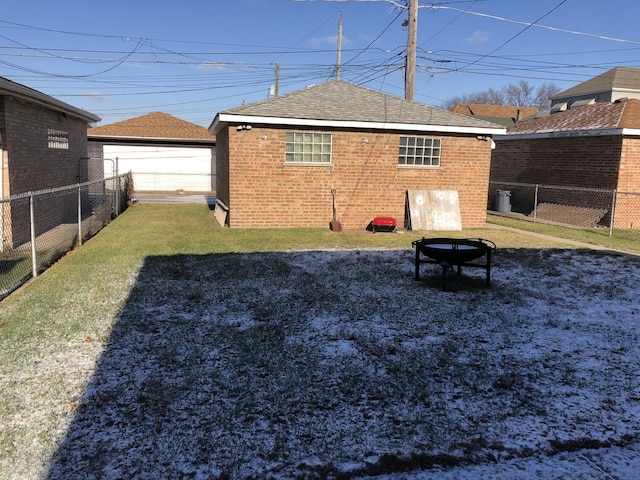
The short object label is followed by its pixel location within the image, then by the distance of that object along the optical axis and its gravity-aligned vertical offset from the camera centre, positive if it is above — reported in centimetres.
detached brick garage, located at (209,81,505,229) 1427 +57
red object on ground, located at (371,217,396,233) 1450 -137
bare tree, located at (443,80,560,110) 7994 +1378
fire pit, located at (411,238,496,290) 758 -115
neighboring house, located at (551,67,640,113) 3997 +819
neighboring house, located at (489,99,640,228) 1631 +112
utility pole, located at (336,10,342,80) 2928 +755
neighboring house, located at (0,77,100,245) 1076 +44
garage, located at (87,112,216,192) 3206 +110
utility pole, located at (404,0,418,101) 1829 +482
